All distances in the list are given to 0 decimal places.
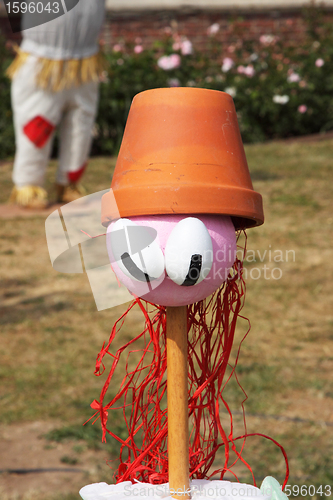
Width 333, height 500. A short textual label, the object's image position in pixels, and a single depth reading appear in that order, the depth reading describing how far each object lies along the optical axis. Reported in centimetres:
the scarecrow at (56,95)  880
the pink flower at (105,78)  1472
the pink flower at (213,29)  1637
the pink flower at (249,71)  1513
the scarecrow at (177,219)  183
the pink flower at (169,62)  1471
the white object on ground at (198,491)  193
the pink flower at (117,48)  1604
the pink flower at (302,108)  1505
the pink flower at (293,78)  1498
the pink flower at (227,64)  1480
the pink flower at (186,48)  1504
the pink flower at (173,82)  1444
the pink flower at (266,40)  1650
